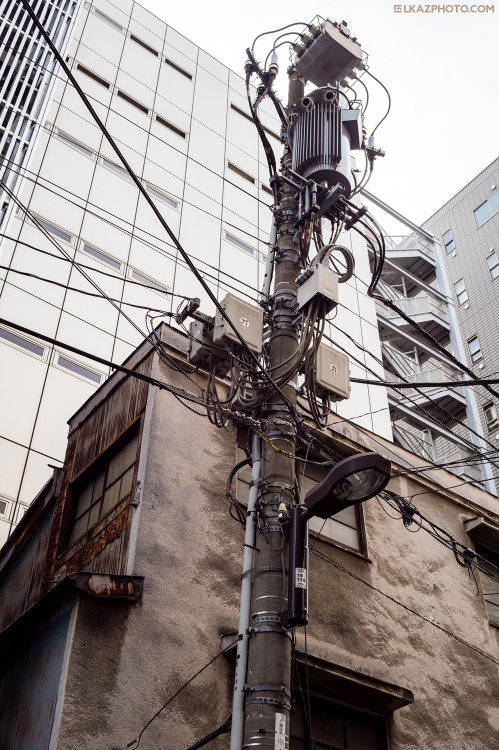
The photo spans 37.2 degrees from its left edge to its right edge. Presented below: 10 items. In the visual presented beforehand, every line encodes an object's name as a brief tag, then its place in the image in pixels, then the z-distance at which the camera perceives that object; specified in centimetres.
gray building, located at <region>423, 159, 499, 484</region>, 3891
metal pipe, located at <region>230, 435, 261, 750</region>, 586
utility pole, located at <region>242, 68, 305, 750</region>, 576
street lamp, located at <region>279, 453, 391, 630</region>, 614
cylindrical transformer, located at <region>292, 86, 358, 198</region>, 962
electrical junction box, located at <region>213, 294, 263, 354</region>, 787
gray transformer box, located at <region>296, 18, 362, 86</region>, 1071
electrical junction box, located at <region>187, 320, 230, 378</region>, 812
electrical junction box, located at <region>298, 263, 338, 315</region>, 785
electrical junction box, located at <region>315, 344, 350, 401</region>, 810
